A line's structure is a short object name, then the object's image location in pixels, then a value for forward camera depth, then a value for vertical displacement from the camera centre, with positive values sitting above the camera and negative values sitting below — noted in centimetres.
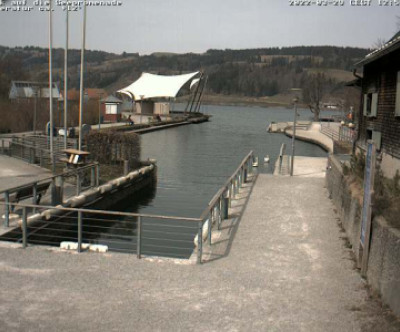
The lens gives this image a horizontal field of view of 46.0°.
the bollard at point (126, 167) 1898 -242
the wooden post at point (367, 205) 719 -134
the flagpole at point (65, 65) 2115 +187
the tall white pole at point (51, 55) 2120 +223
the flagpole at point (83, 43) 2045 +267
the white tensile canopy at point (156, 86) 7825 +377
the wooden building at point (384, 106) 1230 +36
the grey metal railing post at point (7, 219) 1015 -253
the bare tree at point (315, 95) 7618 +366
